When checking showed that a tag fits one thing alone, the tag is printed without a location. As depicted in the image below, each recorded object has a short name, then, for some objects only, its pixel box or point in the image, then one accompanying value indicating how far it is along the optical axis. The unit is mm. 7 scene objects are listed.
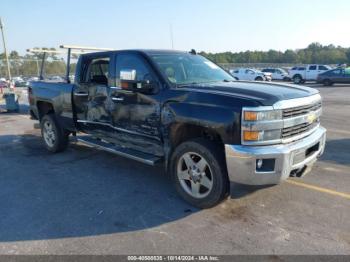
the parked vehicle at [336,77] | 28422
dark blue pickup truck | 3672
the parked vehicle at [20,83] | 43625
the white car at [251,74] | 32181
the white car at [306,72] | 32750
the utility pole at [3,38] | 20417
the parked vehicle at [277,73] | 37125
